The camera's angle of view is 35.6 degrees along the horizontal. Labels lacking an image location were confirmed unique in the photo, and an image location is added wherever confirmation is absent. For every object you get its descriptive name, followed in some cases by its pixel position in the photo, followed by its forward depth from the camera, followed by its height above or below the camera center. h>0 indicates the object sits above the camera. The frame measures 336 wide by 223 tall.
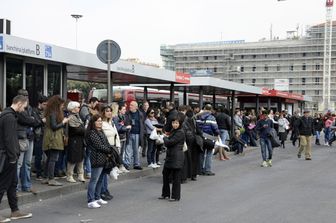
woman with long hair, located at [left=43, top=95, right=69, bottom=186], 9.70 -0.48
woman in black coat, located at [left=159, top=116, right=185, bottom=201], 9.56 -1.05
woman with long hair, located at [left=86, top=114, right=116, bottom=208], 8.70 -0.85
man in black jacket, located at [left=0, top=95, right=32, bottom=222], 7.33 -0.69
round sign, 12.62 +1.25
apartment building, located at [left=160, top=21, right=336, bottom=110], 113.44 +9.86
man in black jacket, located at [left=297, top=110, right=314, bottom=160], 17.80 -1.05
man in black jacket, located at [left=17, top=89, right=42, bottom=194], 8.46 -0.68
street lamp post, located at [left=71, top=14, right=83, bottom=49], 41.41 +6.81
